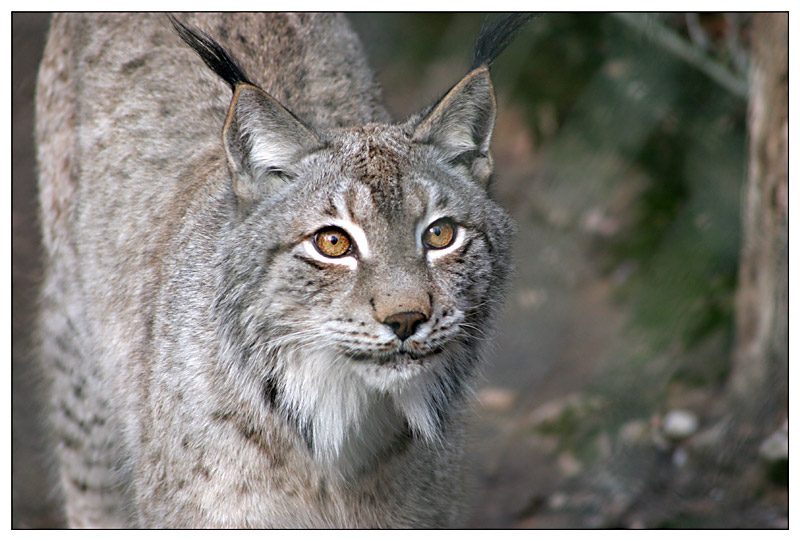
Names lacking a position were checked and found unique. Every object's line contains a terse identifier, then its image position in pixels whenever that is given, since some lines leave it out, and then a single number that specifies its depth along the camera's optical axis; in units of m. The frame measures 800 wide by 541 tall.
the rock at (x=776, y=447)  8.34
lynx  6.07
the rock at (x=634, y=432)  10.40
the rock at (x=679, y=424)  10.35
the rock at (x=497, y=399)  12.52
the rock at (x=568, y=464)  11.08
